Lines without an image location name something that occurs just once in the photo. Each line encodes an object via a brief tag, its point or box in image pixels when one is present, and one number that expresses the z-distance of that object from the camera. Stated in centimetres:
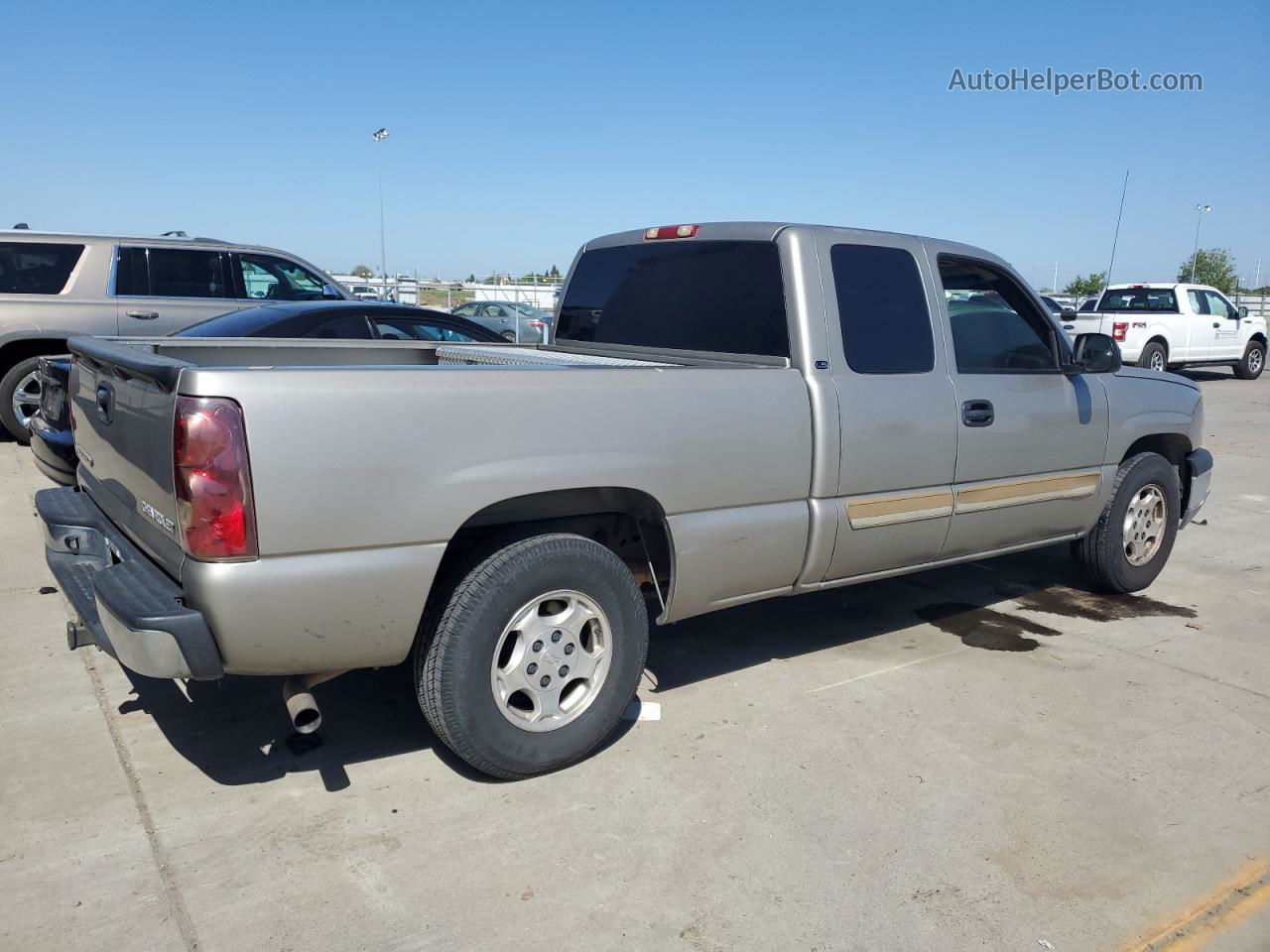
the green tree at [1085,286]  5040
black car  659
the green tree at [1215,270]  5681
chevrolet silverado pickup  281
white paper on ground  397
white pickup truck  1856
